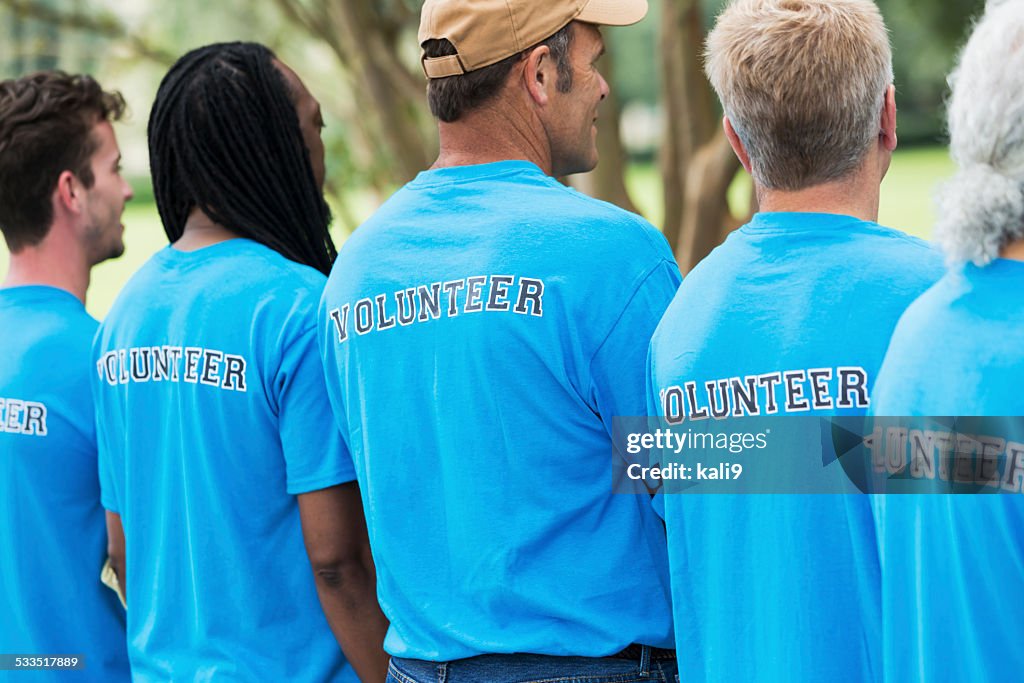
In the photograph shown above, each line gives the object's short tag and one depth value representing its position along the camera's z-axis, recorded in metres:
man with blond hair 3.53
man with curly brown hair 5.48
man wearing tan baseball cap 4.05
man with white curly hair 3.03
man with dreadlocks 4.86
